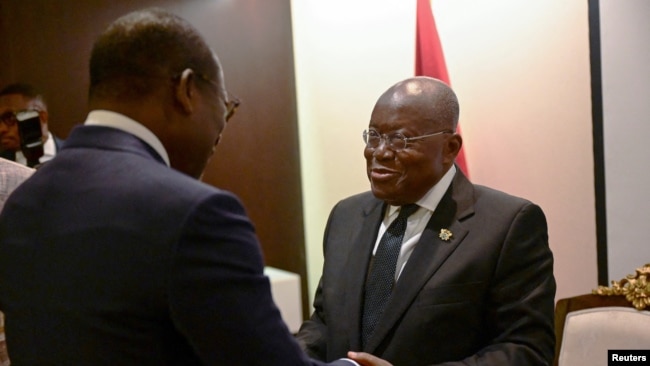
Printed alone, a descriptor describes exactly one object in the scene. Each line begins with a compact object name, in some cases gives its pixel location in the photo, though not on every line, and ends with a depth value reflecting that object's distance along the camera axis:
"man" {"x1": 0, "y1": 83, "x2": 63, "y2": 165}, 3.50
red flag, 3.55
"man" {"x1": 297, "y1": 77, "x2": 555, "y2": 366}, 1.80
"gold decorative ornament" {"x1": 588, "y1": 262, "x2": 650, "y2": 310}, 2.02
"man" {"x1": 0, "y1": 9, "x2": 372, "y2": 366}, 1.06
